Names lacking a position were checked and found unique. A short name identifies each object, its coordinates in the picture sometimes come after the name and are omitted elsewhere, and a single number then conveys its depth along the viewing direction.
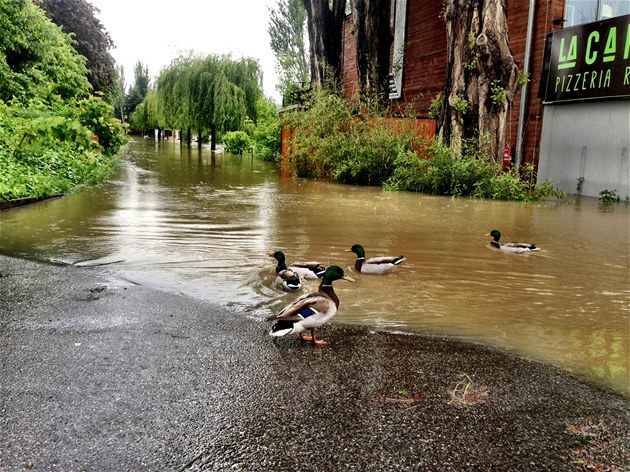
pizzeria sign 14.55
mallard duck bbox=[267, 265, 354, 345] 4.36
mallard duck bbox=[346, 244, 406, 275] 6.89
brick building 15.26
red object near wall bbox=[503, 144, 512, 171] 17.40
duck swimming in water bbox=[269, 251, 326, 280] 6.50
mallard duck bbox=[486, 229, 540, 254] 8.20
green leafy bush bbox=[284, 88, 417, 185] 18.31
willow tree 39.31
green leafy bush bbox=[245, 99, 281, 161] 34.97
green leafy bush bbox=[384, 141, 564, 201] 15.19
